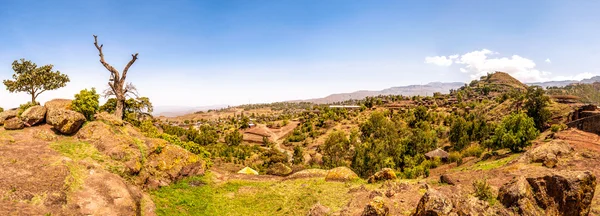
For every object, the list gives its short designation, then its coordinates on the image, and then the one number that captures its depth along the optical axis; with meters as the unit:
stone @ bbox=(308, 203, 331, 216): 16.12
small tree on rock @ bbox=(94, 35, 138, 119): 26.48
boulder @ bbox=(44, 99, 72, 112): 22.77
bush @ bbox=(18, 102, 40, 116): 22.24
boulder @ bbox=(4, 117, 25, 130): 19.73
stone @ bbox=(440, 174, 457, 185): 23.40
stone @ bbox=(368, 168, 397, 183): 24.38
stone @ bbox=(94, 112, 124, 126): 23.60
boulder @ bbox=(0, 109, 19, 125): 20.44
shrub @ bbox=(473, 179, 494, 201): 14.30
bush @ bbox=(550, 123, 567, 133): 44.59
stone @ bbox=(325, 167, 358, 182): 25.42
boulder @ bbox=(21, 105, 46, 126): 20.64
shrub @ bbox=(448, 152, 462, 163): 45.06
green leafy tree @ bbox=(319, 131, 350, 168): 57.35
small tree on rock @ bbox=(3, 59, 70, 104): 27.34
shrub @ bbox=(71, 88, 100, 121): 22.89
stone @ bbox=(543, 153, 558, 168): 25.14
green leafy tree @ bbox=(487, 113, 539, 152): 35.47
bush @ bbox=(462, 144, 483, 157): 46.22
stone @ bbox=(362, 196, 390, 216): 13.20
